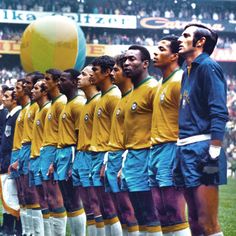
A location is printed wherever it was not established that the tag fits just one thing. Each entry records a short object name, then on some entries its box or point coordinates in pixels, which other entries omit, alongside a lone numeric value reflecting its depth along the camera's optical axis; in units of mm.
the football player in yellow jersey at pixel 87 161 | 8180
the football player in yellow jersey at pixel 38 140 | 9617
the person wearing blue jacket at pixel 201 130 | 5547
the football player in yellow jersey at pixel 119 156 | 7336
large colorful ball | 11211
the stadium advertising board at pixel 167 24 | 43781
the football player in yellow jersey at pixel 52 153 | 8969
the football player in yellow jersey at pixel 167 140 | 6305
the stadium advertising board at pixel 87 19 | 42219
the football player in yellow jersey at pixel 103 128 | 7859
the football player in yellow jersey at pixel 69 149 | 8648
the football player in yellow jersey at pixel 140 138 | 6848
